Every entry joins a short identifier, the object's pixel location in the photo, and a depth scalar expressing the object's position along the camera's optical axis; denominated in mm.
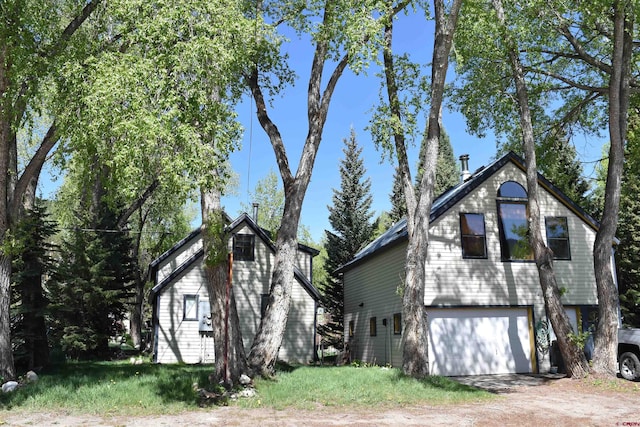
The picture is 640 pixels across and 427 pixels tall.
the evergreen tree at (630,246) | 25156
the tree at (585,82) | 14656
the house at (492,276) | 16734
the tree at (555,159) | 20109
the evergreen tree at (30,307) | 15617
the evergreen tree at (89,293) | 22125
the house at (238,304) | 20594
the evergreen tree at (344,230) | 27000
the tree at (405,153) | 13367
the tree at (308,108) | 12383
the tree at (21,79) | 11430
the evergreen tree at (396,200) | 31594
